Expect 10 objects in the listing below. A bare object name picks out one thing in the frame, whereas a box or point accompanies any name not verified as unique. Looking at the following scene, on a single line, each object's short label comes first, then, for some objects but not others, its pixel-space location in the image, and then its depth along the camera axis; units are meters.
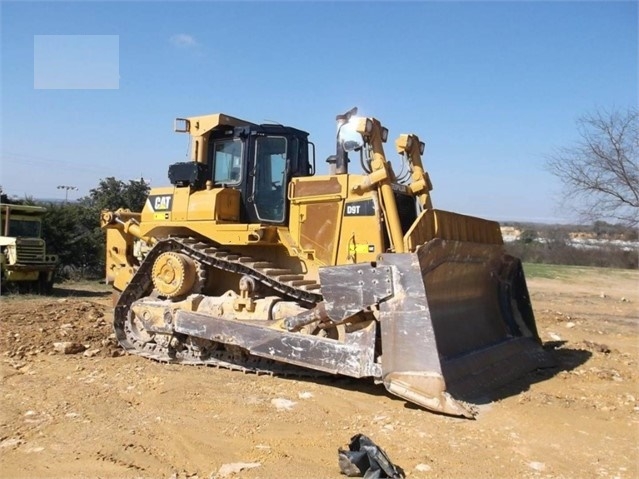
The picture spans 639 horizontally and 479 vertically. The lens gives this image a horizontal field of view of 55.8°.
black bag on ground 3.86
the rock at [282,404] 5.40
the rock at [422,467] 4.03
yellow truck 15.06
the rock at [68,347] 7.65
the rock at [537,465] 4.11
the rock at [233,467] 3.97
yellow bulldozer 5.48
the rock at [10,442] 4.44
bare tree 13.20
